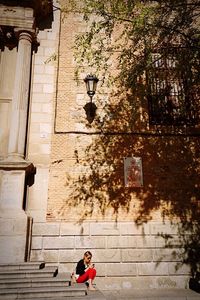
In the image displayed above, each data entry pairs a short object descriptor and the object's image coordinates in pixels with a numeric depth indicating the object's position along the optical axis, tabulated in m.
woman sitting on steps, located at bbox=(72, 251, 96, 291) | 6.44
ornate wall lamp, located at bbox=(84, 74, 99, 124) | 8.70
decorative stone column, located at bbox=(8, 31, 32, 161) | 7.98
